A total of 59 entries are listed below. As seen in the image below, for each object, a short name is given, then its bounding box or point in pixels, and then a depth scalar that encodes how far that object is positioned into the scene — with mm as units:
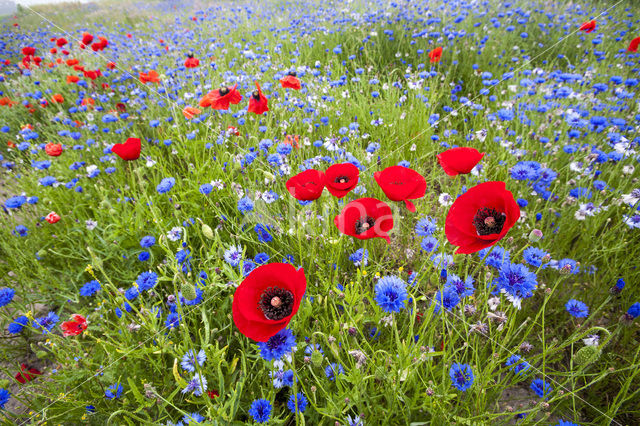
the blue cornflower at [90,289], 746
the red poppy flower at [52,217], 848
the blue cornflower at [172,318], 662
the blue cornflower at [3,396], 611
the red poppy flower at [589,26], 895
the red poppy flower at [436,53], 1294
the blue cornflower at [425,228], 734
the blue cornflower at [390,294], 570
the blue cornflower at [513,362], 601
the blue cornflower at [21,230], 900
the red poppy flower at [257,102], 820
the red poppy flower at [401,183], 536
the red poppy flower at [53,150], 992
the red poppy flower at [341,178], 544
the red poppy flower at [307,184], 566
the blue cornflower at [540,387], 576
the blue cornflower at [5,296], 716
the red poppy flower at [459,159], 553
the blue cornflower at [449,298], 594
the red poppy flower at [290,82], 922
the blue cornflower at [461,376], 559
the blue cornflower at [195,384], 593
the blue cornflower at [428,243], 707
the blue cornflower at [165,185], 813
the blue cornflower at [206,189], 789
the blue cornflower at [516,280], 596
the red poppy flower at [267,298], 464
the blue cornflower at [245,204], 761
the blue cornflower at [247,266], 671
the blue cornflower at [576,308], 645
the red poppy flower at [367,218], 537
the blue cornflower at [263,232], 770
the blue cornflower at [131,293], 690
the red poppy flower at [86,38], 1404
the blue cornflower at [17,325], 714
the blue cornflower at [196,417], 563
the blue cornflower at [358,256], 715
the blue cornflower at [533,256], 668
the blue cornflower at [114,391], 617
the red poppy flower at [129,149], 738
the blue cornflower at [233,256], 683
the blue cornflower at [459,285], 616
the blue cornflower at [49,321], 715
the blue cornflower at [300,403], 579
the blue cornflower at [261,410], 550
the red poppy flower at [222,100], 835
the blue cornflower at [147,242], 773
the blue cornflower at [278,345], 523
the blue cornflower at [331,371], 588
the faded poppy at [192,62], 1301
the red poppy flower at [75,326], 641
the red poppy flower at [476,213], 484
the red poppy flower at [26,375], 667
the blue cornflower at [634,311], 604
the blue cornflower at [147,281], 695
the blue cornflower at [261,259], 707
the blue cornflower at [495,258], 658
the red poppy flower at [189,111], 890
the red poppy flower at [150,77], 1200
